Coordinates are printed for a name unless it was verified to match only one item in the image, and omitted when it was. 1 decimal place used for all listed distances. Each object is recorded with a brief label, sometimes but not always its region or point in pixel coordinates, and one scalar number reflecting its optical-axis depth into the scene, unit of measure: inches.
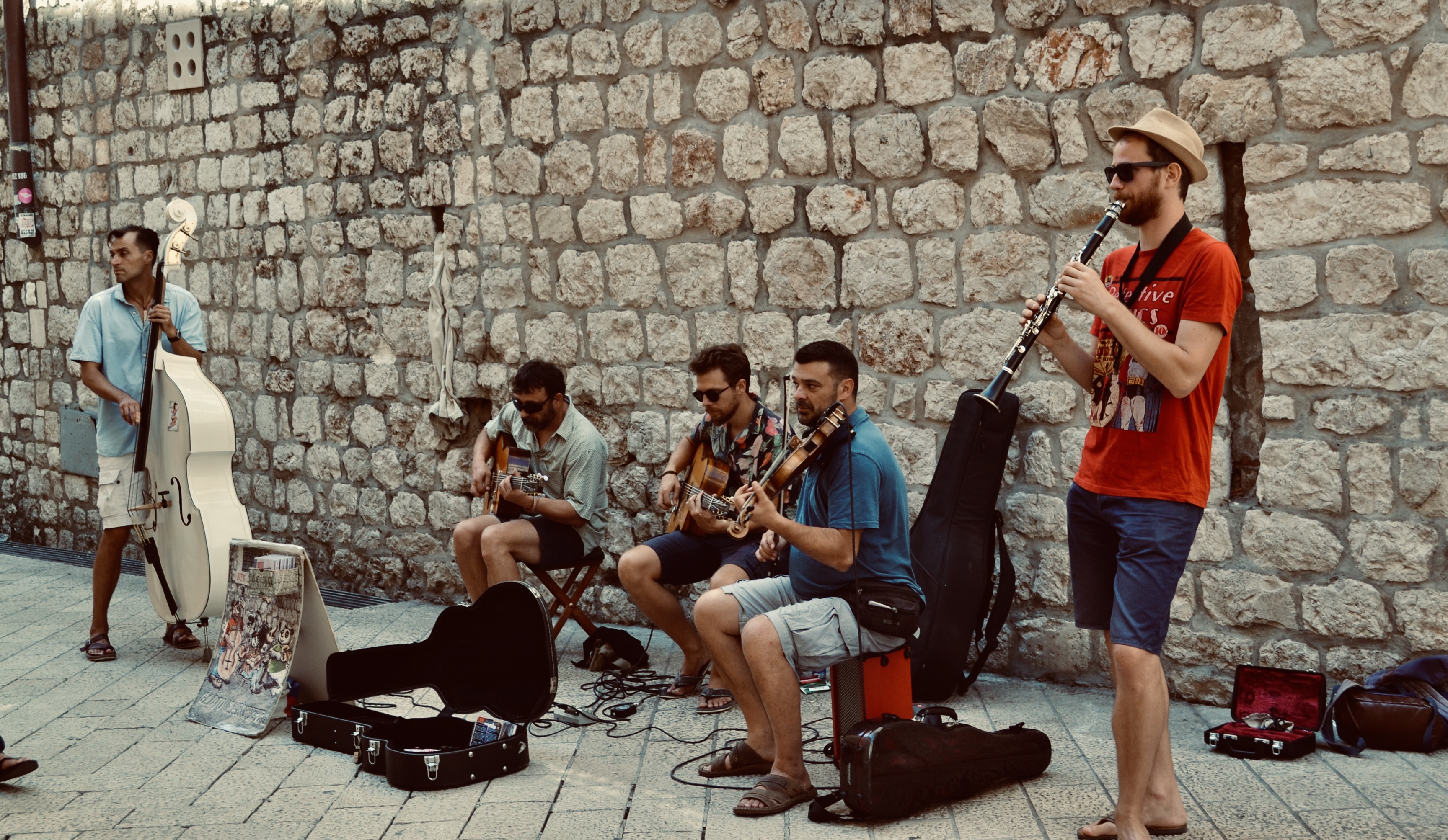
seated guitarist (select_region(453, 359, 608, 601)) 189.2
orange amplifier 135.6
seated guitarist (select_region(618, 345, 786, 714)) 174.2
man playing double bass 205.0
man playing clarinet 111.0
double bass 190.4
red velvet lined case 144.3
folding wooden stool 191.2
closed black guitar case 171.9
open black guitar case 141.9
